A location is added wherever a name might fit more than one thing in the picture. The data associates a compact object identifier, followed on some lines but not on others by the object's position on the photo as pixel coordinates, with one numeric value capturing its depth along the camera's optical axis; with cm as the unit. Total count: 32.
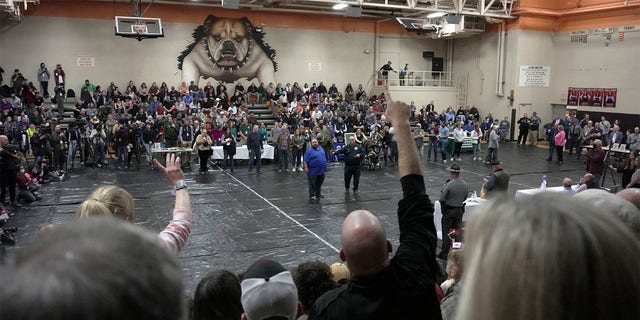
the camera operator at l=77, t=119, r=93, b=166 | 1767
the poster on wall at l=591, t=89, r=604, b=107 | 2435
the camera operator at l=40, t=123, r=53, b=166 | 1547
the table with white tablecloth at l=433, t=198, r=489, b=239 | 916
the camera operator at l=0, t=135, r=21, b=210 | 1174
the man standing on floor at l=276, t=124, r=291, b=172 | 1697
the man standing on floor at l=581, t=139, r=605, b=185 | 1303
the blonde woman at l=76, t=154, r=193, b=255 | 244
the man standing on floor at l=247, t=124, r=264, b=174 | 1712
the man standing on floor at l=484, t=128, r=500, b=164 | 1867
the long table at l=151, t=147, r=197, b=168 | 1761
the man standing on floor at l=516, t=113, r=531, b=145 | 2475
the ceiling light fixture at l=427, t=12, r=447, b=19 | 2364
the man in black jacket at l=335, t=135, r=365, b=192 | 1353
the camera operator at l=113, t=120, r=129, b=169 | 1731
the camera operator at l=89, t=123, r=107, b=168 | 1750
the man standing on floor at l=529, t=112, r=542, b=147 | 2475
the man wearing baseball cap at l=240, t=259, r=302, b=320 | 221
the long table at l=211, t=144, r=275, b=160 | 1798
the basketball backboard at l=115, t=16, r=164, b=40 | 1819
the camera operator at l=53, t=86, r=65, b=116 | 2230
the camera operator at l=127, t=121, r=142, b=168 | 1764
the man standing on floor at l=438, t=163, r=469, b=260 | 854
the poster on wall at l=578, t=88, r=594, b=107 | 2500
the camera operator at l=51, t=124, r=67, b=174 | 1569
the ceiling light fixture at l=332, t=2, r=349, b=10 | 2186
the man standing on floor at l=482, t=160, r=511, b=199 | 888
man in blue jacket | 1263
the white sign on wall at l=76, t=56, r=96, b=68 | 2416
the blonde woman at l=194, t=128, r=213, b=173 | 1655
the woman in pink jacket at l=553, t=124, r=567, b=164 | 1886
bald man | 203
